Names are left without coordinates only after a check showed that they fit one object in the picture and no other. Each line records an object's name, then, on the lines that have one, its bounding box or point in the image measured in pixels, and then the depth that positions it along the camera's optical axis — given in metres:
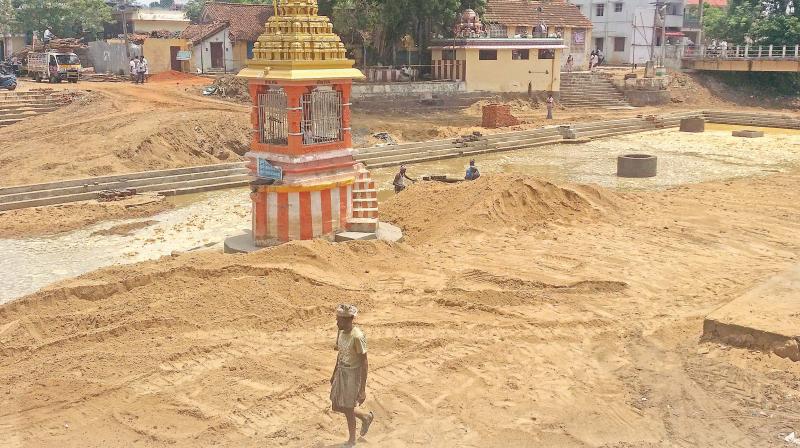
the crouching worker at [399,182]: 18.00
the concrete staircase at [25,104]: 26.81
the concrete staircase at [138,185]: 16.84
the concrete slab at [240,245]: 12.49
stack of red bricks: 30.98
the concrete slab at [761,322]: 8.17
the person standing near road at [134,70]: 36.97
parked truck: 34.44
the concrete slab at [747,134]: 29.69
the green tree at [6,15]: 47.94
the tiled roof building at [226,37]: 43.44
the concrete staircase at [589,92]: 39.94
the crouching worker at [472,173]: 18.03
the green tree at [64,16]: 48.44
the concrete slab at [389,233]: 13.26
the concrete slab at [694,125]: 31.89
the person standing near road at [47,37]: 41.40
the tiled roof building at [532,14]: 46.19
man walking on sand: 6.38
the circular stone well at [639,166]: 20.80
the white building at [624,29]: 53.34
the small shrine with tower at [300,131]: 12.25
